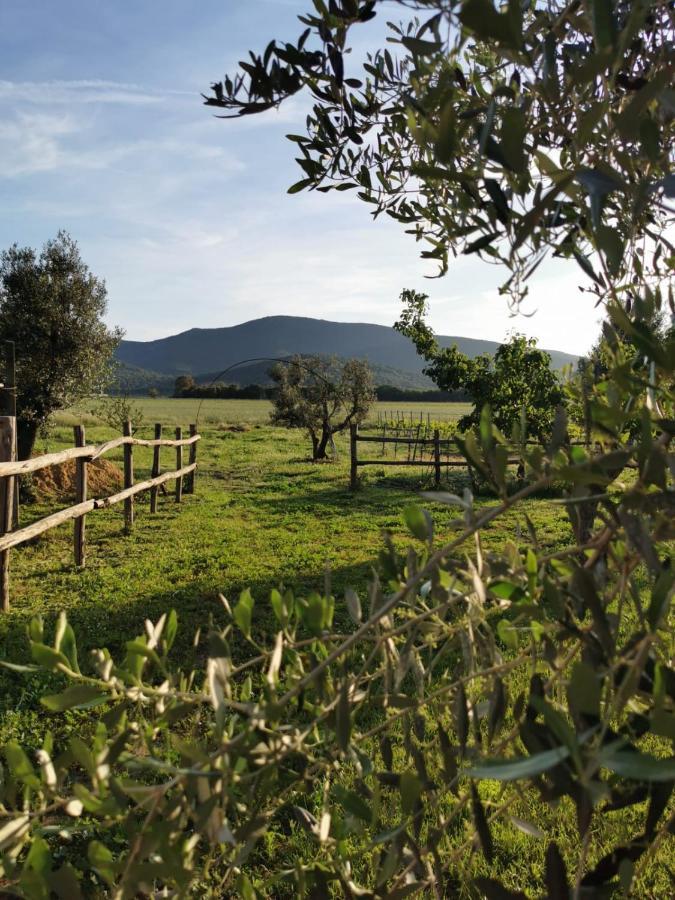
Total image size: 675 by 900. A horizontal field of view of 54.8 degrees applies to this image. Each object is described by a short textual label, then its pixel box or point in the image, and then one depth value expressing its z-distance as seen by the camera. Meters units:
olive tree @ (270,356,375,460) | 22.05
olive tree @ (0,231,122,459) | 13.69
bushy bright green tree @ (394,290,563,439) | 13.10
